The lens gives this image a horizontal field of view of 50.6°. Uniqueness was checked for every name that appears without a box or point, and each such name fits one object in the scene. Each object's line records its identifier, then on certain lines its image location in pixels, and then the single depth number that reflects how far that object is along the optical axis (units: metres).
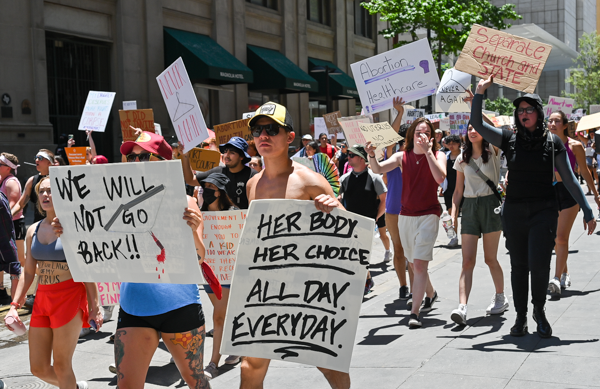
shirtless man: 3.61
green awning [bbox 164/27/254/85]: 20.17
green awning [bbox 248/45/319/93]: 23.89
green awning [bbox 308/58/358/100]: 28.08
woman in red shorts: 4.25
